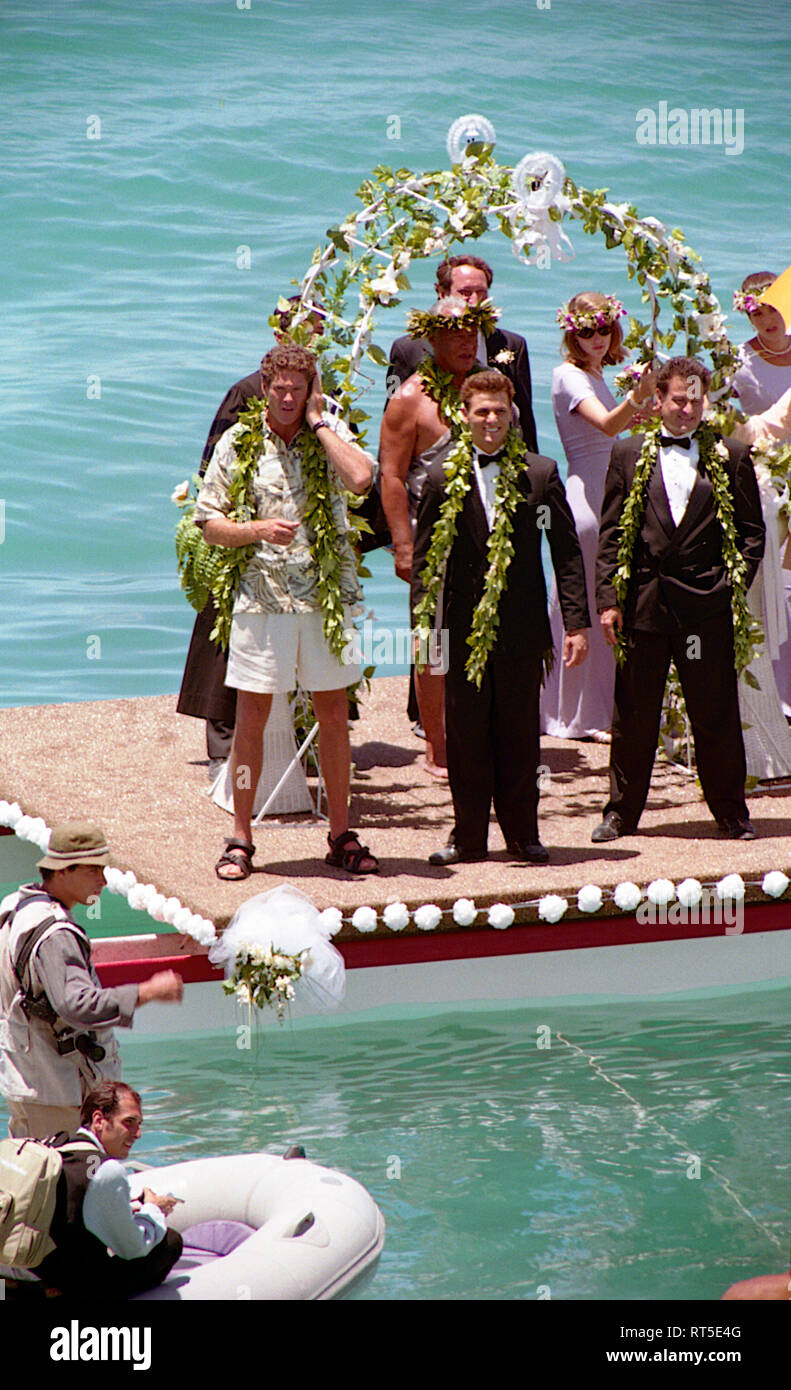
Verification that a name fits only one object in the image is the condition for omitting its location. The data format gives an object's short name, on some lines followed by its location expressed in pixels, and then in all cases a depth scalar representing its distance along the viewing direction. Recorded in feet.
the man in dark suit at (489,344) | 47.52
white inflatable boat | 29.40
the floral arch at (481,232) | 46.68
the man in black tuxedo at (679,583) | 43.34
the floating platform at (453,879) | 41.63
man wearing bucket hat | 28.81
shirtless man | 46.93
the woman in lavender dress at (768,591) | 48.26
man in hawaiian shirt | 41.60
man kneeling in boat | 27.25
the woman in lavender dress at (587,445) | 49.96
